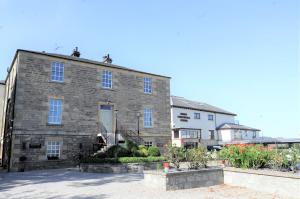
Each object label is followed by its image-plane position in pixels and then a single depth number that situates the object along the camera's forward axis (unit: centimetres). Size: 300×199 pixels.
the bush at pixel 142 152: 1945
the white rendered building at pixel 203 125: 4028
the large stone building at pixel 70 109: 1880
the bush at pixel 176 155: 1177
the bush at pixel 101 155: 1826
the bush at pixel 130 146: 1962
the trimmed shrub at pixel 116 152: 1834
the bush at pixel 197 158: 1172
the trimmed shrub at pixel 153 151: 1994
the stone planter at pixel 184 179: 1008
